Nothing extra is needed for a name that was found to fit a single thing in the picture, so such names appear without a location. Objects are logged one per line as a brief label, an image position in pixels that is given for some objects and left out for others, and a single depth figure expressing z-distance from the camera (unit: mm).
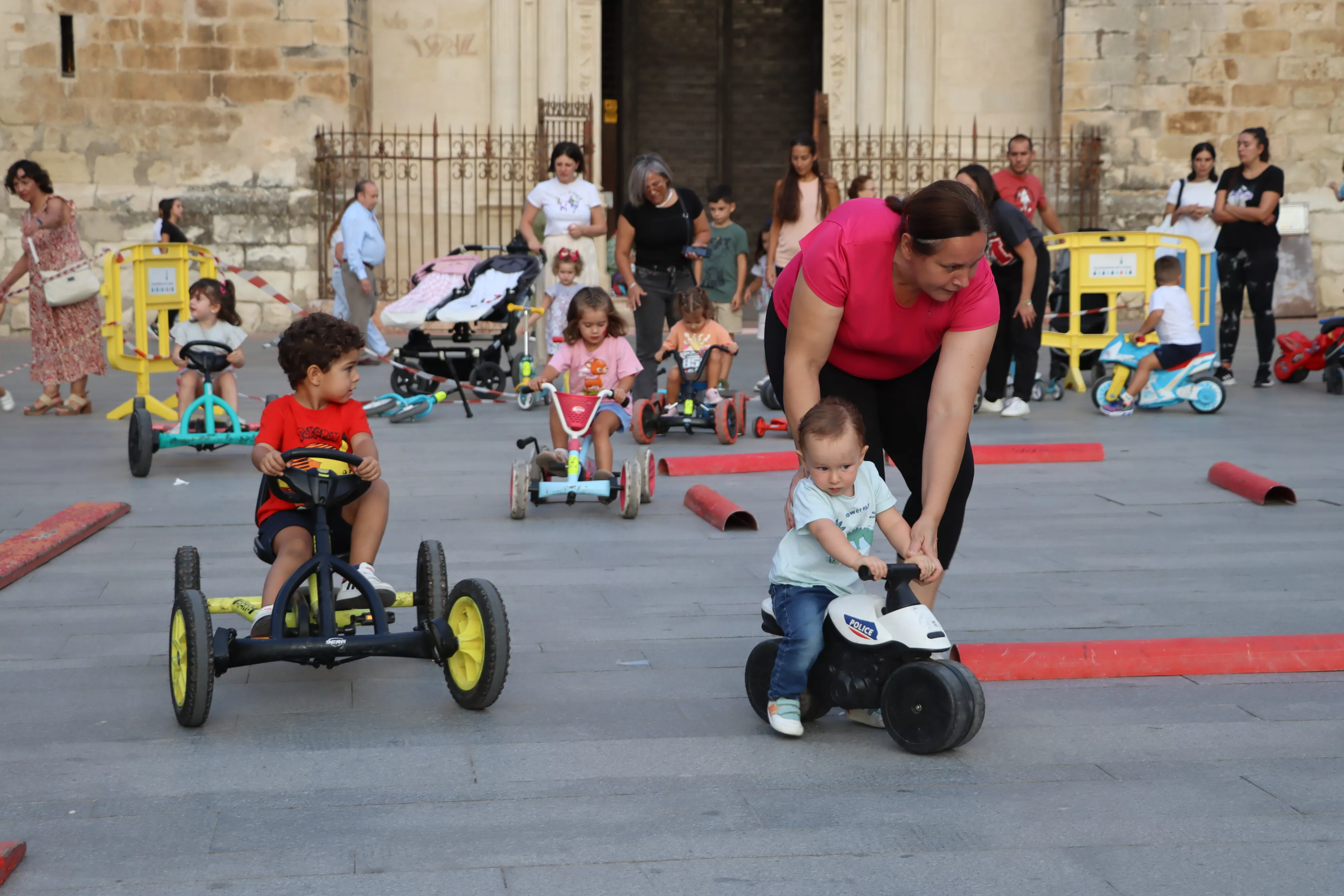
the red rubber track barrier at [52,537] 5957
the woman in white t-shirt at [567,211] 12289
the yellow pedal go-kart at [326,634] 3992
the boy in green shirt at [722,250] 15188
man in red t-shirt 11930
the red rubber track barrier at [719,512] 6895
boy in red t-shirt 4492
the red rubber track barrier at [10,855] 3020
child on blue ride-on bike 10945
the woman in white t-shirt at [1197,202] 13734
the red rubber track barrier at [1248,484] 7383
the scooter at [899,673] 3715
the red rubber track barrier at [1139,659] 4504
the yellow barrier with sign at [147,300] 10438
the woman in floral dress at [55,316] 10727
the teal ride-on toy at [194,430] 8359
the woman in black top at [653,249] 10617
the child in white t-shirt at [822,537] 3807
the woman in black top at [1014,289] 10000
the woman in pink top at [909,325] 3576
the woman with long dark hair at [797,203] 11547
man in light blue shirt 13562
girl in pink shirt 7566
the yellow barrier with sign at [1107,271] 12180
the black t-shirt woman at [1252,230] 11992
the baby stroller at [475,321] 11844
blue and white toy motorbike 10992
